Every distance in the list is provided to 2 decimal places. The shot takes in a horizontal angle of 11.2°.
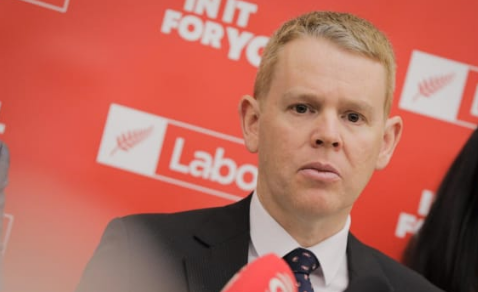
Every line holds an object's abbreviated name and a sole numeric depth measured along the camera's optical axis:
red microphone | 2.36
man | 2.67
